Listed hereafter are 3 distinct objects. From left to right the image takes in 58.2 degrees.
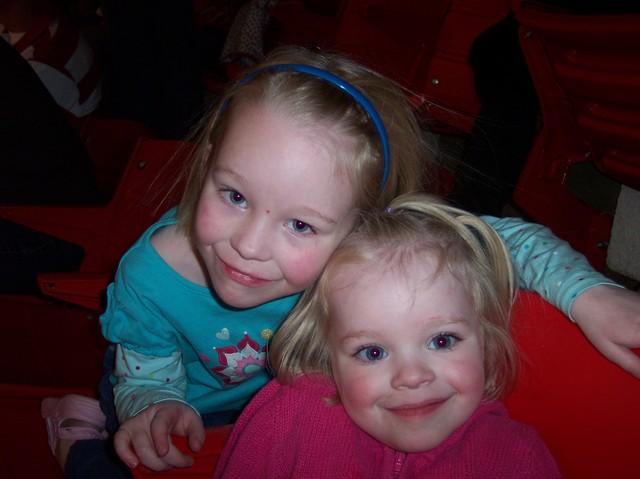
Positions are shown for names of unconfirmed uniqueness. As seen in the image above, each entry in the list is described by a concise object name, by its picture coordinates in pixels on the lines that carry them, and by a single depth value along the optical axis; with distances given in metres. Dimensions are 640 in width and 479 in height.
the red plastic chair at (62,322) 1.15
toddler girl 0.64
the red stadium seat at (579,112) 0.78
